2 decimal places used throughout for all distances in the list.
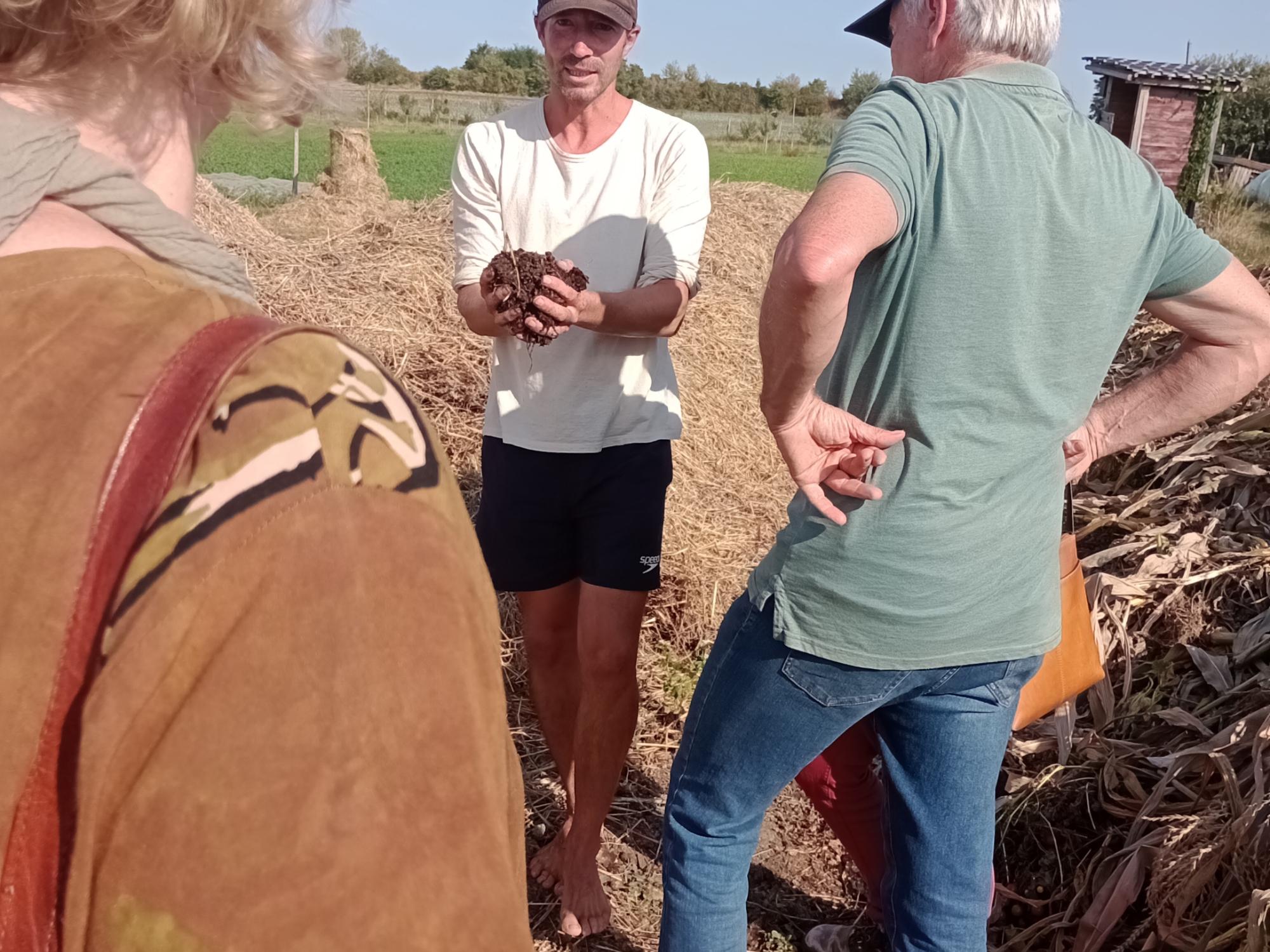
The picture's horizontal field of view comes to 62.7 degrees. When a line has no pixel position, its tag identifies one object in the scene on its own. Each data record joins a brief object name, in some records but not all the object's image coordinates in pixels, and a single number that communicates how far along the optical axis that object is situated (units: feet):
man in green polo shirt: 5.47
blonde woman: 1.93
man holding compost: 8.61
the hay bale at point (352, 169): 46.21
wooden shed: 62.44
